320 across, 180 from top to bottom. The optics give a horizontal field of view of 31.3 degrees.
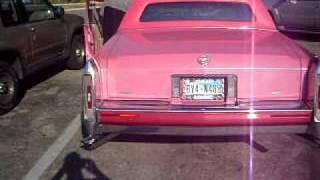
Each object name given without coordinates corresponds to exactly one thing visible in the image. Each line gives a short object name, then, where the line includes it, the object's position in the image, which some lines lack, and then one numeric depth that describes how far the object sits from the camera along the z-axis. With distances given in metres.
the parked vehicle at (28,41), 7.61
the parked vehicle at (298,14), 14.26
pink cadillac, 4.94
